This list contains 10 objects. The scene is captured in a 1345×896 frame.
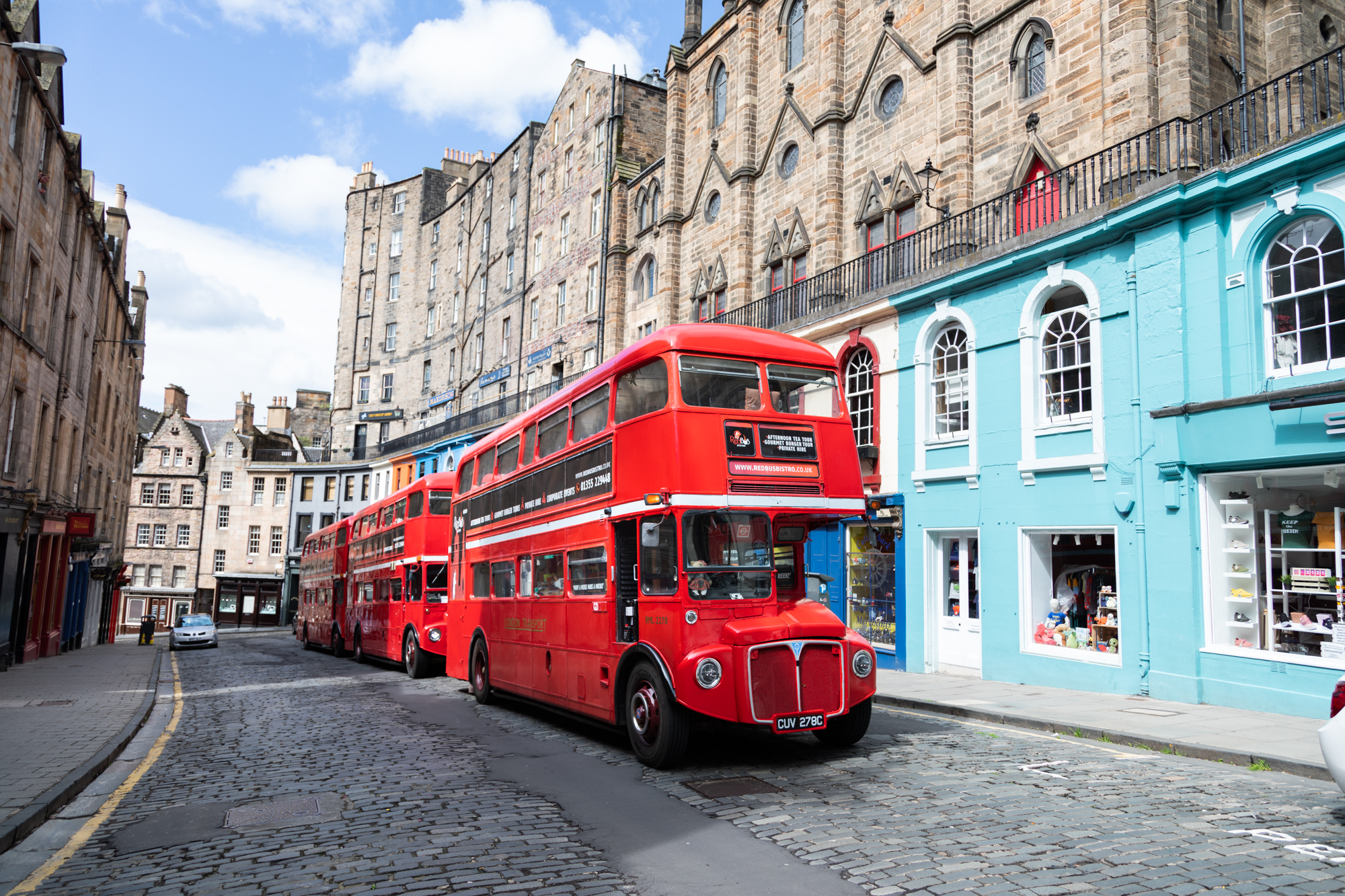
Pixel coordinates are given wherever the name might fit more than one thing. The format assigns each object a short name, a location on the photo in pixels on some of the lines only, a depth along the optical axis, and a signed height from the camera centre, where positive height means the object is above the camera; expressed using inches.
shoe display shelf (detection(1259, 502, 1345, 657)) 432.1 -4.9
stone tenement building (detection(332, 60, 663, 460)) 1438.2 +610.0
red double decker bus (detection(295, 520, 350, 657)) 1114.7 -32.1
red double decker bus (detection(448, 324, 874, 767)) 335.6 +14.5
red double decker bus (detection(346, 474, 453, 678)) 759.7 -9.9
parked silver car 1305.4 -104.1
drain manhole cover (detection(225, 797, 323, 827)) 270.7 -75.7
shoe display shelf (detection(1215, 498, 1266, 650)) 462.6 +5.1
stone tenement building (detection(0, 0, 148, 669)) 717.3 +200.0
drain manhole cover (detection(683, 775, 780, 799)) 298.4 -70.8
